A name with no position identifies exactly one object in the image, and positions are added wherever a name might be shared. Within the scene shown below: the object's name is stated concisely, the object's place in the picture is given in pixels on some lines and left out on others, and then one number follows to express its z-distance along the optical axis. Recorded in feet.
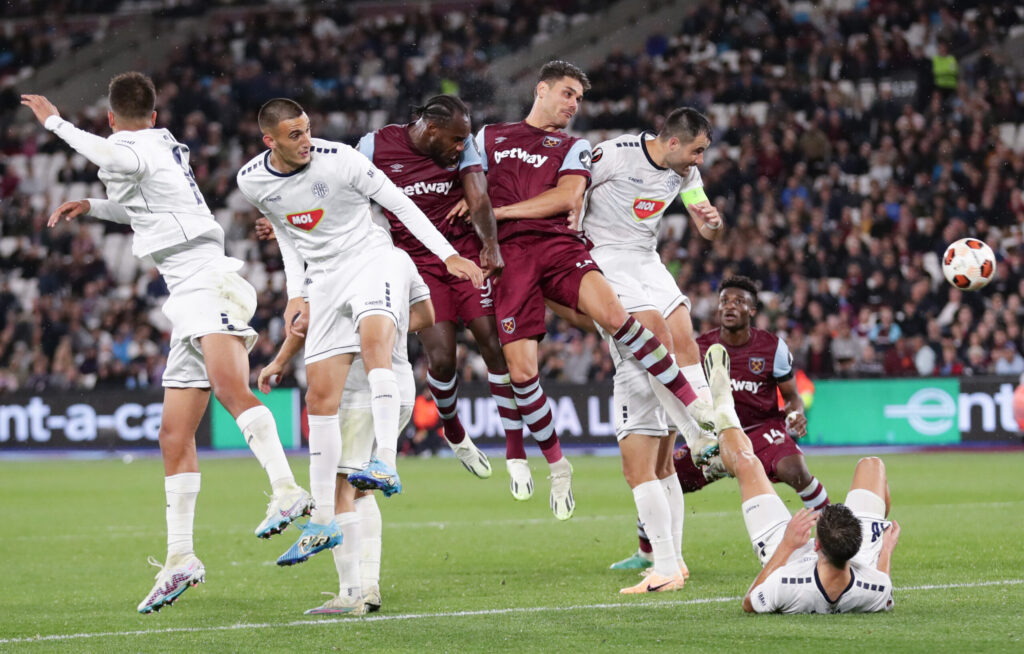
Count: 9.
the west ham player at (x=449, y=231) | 56.59
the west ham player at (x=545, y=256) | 57.06
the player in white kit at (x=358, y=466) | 51.60
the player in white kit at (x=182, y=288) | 50.19
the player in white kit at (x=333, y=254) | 50.08
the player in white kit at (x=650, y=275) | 58.95
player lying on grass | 43.65
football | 77.41
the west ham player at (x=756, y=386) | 68.59
